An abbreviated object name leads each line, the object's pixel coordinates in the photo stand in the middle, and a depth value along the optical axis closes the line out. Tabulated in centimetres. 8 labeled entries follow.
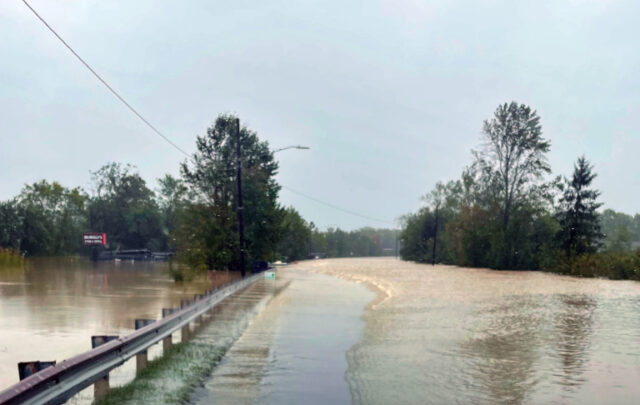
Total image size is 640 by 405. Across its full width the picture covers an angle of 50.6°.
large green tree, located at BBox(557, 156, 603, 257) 6681
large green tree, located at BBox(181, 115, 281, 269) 4981
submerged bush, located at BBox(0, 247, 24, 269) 4919
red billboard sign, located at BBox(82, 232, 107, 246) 9740
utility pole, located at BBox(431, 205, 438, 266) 9727
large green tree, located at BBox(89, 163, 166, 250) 12106
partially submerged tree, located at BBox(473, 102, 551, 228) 7288
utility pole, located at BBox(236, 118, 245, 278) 3816
